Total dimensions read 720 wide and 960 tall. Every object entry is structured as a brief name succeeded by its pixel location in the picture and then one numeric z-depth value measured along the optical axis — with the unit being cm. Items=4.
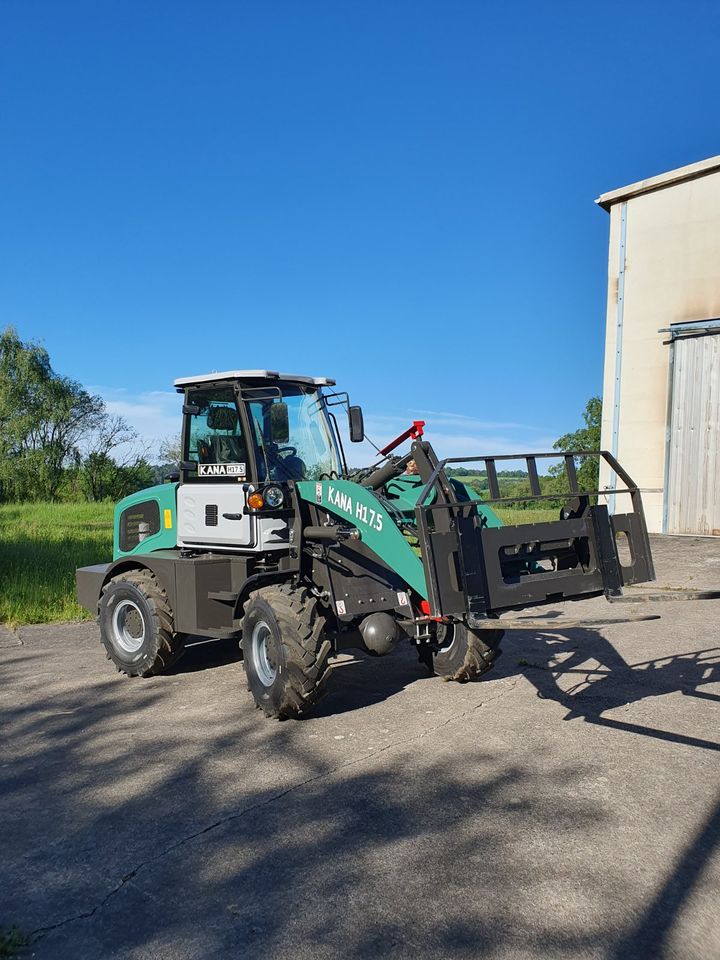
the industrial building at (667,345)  1566
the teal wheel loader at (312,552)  561
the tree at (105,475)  5728
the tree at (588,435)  6481
